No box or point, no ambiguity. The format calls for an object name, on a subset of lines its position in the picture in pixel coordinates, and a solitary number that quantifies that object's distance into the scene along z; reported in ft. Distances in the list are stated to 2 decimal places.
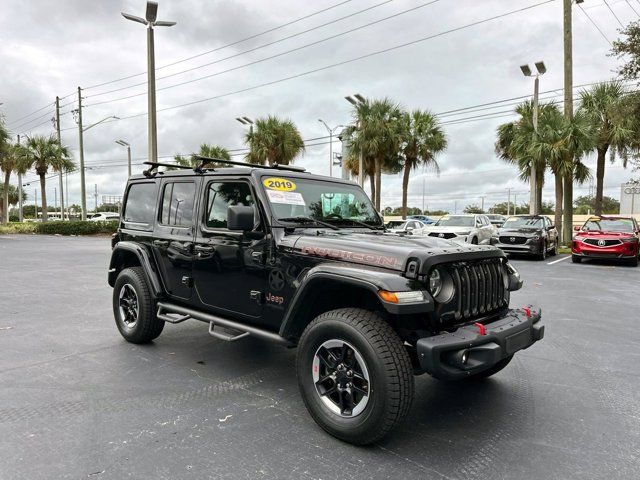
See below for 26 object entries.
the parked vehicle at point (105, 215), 162.55
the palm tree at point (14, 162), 122.31
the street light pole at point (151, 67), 43.98
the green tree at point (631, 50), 53.47
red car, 45.42
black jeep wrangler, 9.48
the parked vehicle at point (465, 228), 57.36
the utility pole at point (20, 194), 171.83
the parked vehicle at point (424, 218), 132.01
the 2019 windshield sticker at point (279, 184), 13.15
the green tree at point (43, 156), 123.44
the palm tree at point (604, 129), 66.18
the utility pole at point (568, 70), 63.05
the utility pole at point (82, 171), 102.17
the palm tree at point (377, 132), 90.94
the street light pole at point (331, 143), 98.32
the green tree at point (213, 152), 110.63
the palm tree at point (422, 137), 92.63
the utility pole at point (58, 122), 128.77
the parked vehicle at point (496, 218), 139.37
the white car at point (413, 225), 71.97
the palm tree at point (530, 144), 63.98
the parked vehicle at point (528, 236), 51.19
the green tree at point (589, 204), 268.82
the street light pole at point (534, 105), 65.36
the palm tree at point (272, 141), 95.09
